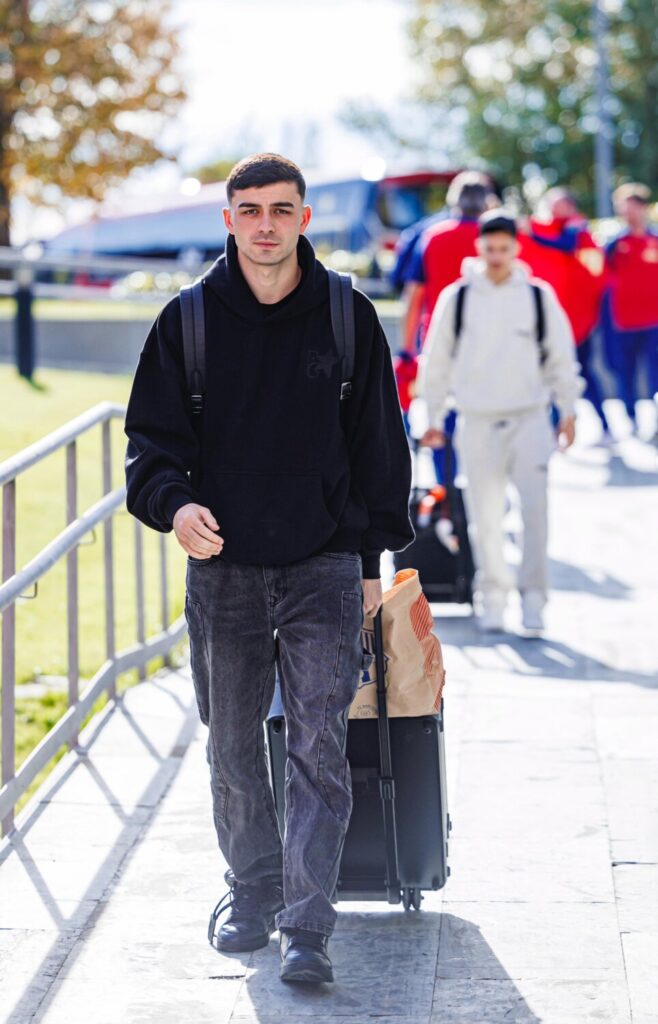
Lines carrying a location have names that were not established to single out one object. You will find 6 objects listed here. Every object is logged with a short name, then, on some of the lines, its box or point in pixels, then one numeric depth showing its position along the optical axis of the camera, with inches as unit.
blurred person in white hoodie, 527.5
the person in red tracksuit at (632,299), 935.5
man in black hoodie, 269.5
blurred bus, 2096.8
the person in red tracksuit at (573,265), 840.1
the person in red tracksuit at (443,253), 660.2
